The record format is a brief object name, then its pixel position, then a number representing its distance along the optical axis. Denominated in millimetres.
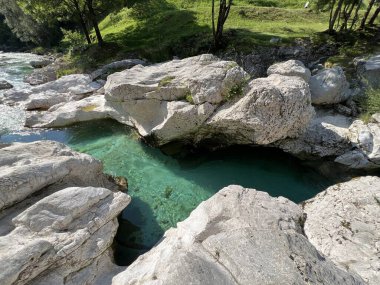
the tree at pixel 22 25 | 58516
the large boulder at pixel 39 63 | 39312
